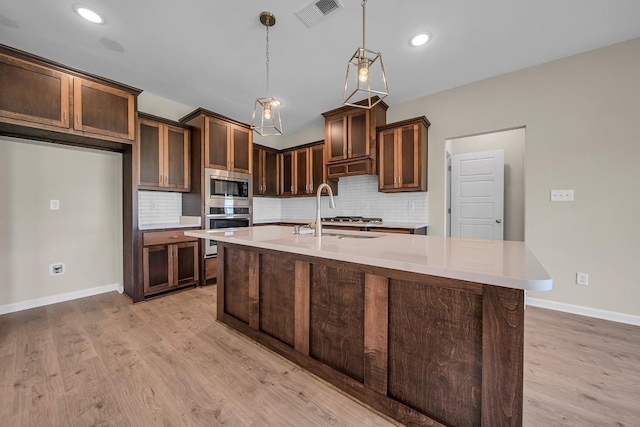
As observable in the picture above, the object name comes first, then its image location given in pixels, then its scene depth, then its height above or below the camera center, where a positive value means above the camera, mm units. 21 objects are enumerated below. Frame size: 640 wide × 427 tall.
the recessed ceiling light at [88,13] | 2029 +1645
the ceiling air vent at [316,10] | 2004 +1661
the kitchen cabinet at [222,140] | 3600 +1078
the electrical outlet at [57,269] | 2975 -721
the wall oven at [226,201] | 3660 +133
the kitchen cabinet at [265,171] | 4840 +769
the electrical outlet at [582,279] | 2686 -743
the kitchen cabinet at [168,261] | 3115 -684
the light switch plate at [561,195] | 2775 +165
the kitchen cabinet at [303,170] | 4609 +767
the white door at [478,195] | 4027 +260
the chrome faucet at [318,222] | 1917 -96
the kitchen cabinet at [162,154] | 3258 +761
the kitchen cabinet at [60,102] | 2299 +1103
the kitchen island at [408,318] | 953 -558
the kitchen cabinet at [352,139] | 3818 +1130
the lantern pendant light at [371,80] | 2966 +1706
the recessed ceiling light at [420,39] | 2393 +1680
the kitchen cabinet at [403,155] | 3533 +801
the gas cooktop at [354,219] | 4025 -161
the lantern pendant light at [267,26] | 2104 +1645
